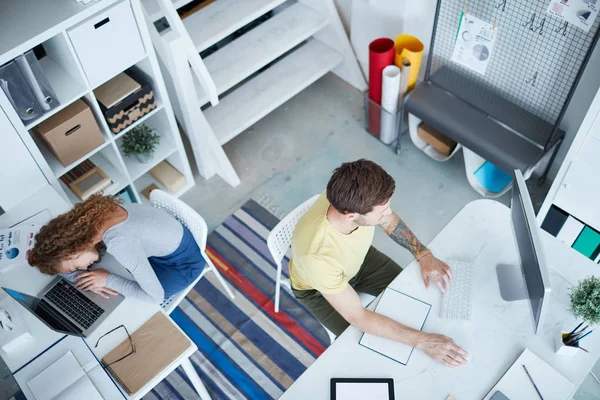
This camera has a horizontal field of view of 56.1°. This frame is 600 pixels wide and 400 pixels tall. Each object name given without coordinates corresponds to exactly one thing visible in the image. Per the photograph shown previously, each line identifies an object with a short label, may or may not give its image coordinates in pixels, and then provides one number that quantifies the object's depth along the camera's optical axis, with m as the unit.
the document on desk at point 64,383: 1.94
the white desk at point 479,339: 1.88
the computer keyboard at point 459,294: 2.01
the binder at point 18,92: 2.29
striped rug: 2.68
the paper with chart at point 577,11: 2.43
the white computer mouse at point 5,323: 2.06
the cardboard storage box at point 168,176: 3.37
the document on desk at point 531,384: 1.82
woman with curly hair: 2.04
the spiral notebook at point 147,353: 1.97
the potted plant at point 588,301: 1.75
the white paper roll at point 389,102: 3.13
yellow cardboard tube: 3.14
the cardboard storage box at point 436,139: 3.31
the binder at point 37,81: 2.30
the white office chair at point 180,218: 2.39
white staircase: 2.98
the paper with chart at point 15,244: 2.19
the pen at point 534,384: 1.82
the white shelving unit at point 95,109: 2.29
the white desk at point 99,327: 2.03
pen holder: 1.87
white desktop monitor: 1.71
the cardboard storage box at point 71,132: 2.60
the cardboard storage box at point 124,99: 2.74
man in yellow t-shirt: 1.89
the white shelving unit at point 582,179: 2.41
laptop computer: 2.07
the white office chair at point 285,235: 2.28
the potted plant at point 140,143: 3.07
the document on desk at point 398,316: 1.95
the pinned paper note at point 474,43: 2.89
